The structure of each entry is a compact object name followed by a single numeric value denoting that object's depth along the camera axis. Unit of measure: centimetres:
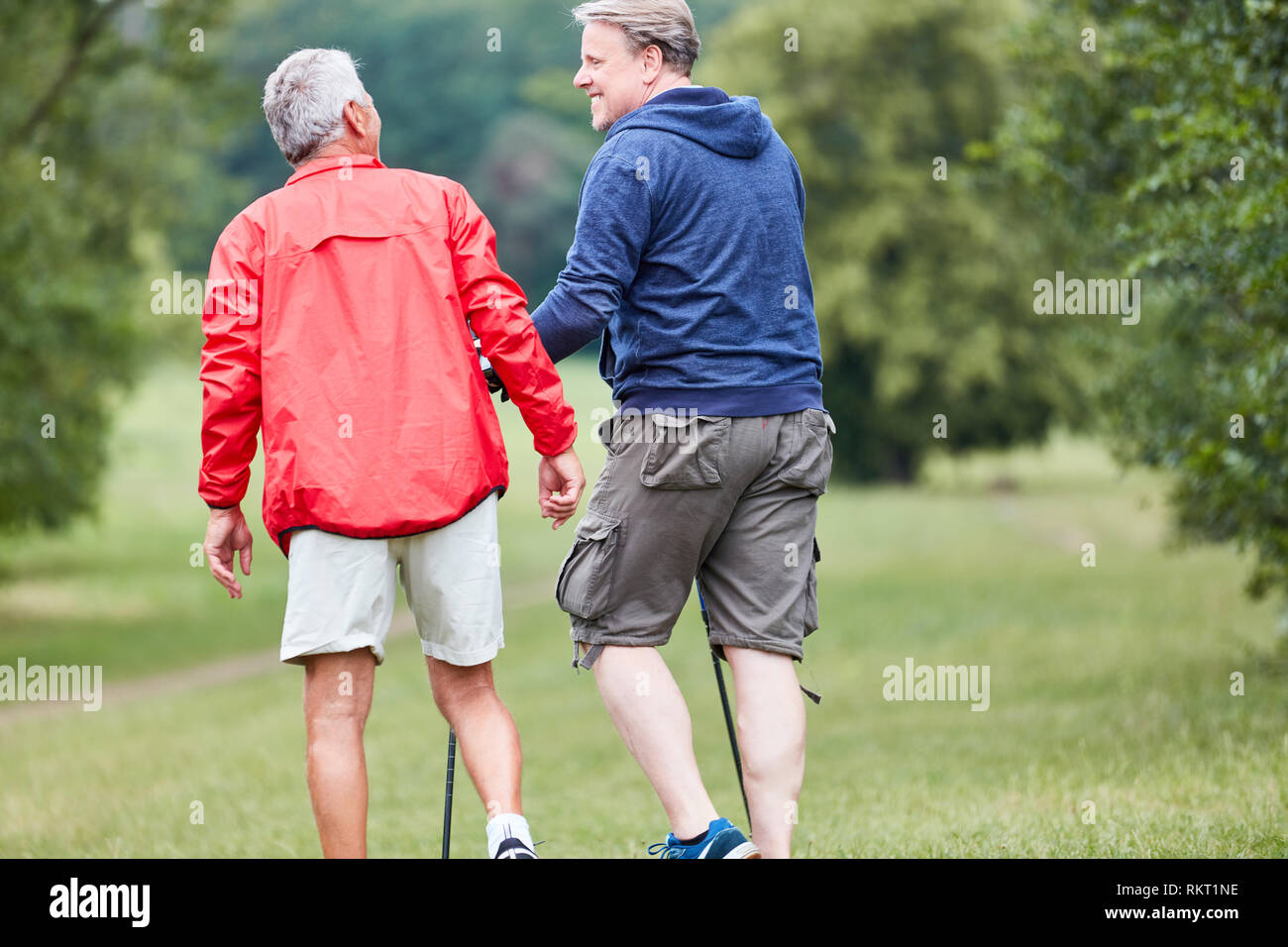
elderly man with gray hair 754
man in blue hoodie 779
